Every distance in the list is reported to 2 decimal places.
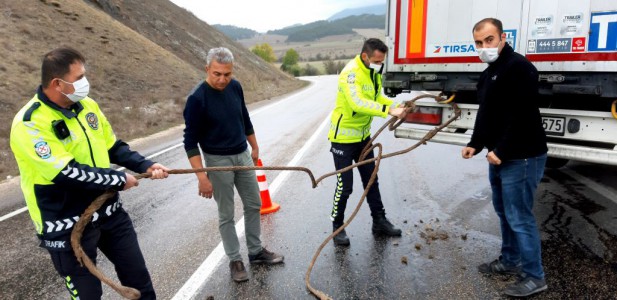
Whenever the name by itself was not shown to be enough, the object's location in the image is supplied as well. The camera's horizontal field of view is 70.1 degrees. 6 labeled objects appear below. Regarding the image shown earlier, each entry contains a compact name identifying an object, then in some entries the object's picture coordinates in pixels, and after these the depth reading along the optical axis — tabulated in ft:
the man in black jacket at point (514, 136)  10.54
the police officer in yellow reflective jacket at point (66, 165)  7.55
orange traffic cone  17.90
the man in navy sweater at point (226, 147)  11.53
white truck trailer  12.71
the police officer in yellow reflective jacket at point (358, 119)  13.41
